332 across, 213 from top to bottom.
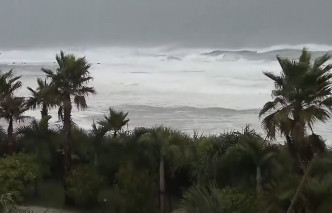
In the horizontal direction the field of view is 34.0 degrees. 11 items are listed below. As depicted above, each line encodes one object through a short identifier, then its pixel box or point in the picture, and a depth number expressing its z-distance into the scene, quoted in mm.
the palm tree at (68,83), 20766
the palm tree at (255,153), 15669
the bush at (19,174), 19672
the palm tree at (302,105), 14758
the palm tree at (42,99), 20641
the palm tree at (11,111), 21594
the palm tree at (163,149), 18625
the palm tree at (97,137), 21200
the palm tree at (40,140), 22016
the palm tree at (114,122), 21662
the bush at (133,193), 18031
